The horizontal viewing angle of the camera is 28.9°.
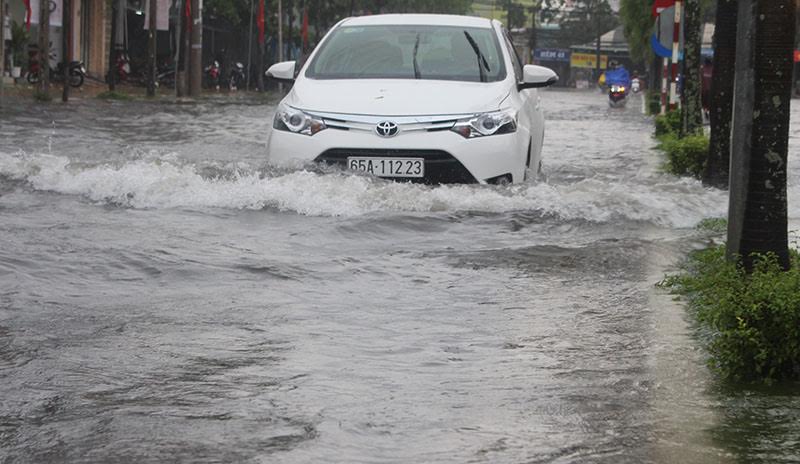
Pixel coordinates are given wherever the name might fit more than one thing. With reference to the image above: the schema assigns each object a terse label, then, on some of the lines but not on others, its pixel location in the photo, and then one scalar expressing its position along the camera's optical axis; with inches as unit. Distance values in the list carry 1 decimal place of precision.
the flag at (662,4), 950.5
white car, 396.2
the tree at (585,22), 5728.3
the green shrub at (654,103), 1433.9
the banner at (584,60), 5241.1
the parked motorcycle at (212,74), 2166.6
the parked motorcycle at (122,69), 1826.5
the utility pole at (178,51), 1576.0
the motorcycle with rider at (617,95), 1830.7
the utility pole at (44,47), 1152.2
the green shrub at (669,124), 867.2
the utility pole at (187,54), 1651.1
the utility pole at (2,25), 1211.7
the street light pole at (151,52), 1487.5
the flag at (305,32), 2544.8
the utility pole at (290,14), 2556.6
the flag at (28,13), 1352.1
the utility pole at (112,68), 1480.1
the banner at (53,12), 1540.8
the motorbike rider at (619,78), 1835.6
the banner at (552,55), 5472.4
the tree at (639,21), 1910.7
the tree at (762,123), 259.9
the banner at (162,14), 1657.2
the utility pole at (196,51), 1660.9
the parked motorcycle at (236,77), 2245.1
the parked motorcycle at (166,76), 2012.4
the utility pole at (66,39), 1205.7
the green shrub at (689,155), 574.9
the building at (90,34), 1856.5
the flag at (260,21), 2197.3
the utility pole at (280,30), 2296.8
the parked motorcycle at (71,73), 1457.9
